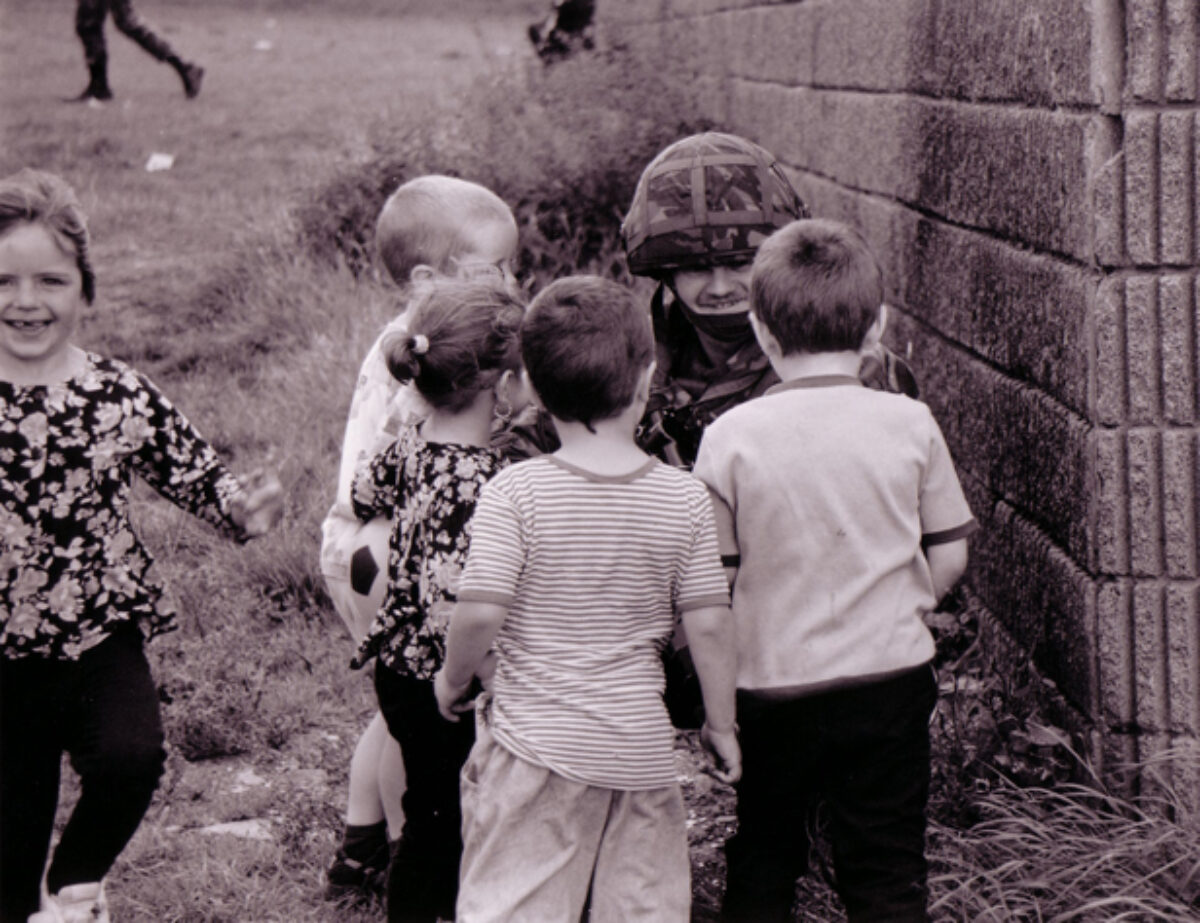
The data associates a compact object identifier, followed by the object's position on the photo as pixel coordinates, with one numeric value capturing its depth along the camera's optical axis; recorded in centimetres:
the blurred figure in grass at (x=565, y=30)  1002
